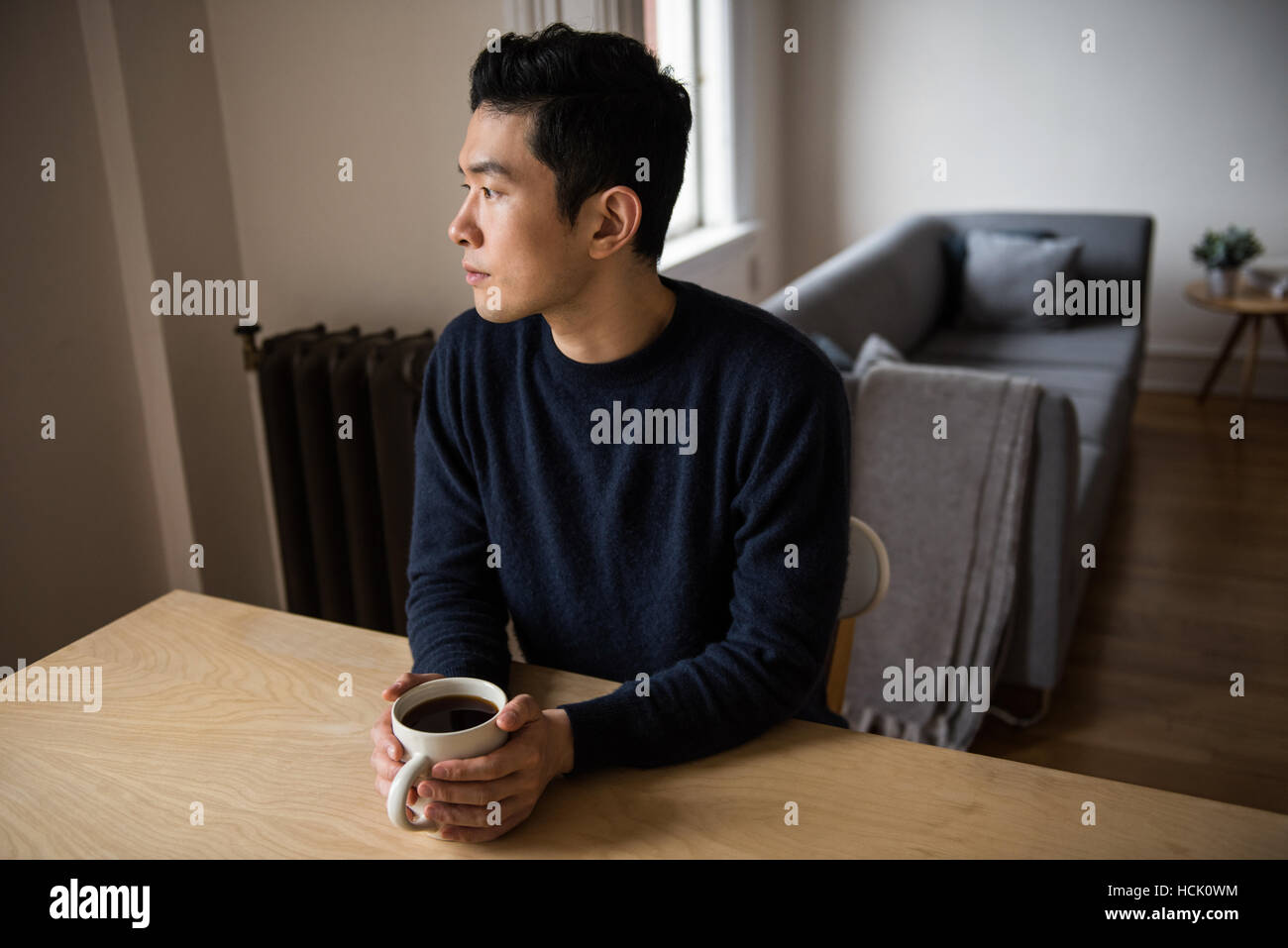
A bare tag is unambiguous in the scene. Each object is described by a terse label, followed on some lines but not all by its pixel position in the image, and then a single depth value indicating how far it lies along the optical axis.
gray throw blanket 2.08
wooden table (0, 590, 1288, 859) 0.80
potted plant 3.96
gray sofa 2.14
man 1.00
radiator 1.95
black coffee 0.85
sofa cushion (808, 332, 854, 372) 2.32
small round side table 3.86
